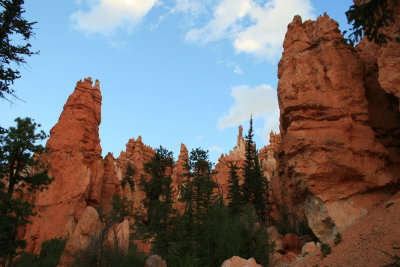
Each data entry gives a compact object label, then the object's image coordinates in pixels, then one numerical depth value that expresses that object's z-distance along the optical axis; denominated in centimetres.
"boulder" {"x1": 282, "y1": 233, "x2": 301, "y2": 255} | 2070
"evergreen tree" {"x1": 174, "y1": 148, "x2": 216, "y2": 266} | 1911
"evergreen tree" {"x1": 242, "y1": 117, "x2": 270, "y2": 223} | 3078
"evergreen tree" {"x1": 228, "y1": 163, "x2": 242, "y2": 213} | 2772
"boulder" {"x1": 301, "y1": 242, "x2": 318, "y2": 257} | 1758
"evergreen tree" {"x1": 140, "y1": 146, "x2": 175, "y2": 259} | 2159
